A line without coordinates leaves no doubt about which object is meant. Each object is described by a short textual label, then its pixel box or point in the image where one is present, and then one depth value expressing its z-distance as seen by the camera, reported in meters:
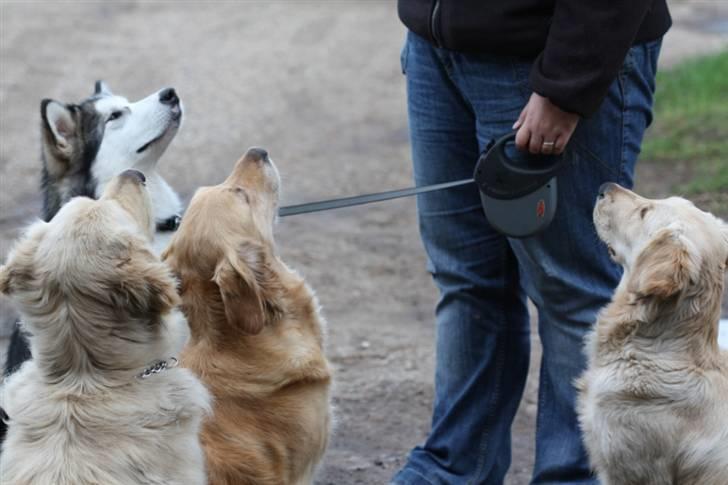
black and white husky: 10.64
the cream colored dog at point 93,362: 6.89
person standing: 7.56
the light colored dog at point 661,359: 7.71
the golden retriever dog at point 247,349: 7.85
